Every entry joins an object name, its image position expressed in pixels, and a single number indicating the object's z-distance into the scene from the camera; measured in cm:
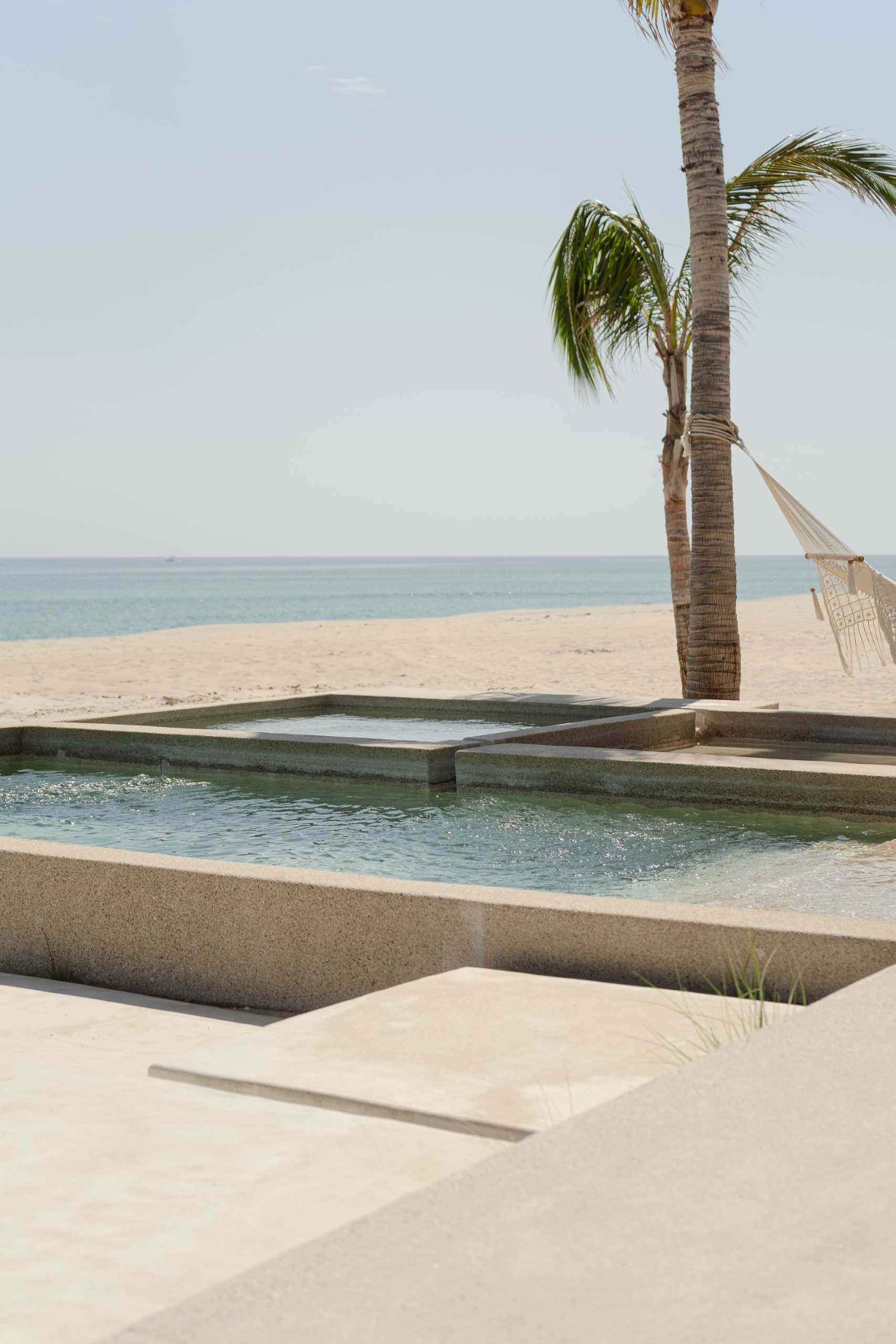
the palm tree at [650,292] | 1029
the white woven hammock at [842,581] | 787
